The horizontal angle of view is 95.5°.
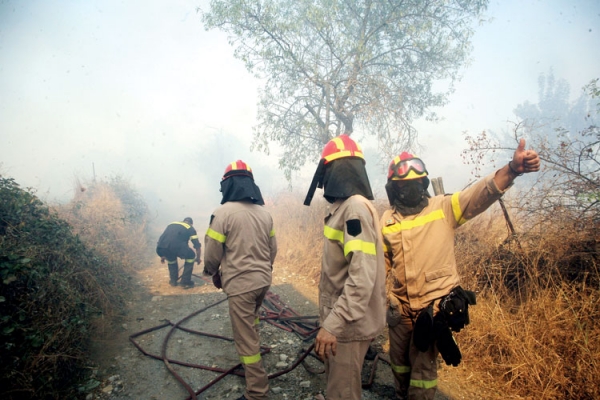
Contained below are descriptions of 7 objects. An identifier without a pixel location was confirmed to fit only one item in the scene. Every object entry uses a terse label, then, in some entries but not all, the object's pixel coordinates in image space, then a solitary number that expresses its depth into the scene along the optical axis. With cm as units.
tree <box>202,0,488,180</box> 788
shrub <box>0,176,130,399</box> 237
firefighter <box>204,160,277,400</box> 269
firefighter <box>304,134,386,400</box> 160
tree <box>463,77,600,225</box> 328
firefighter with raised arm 196
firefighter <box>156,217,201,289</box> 664
